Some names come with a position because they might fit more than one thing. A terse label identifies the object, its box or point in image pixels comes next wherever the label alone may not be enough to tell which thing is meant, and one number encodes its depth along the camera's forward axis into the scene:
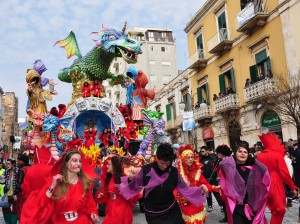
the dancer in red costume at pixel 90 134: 8.01
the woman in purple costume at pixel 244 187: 3.08
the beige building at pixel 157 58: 29.78
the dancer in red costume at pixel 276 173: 3.91
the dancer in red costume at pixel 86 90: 8.06
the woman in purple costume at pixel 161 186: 2.72
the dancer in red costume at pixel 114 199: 3.42
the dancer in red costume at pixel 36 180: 2.60
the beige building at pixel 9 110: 40.08
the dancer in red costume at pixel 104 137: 8.04
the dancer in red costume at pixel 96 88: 8.19
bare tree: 9.17
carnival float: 7.36
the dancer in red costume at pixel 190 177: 3.98
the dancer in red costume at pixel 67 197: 2.62
